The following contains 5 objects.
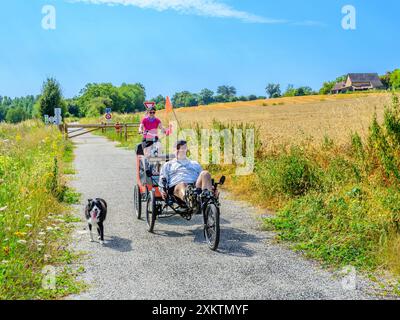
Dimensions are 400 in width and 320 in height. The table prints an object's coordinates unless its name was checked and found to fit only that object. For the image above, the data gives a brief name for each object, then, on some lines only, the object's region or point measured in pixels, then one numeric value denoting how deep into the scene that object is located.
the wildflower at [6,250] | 5.51
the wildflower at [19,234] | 5.72
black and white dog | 6.91
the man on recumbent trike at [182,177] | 6.90
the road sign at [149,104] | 10.28
